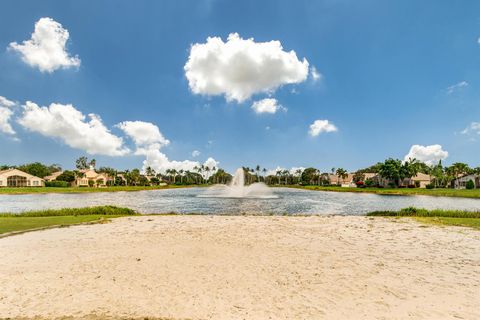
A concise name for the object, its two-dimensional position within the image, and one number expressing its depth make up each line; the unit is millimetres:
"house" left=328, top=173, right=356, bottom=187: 158625
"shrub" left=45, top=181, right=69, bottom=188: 114188
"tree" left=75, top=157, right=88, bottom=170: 168125
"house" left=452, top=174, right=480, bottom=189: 107312
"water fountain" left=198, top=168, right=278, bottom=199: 62281
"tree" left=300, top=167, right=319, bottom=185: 177925
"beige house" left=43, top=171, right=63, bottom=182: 141688
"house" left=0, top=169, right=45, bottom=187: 116062
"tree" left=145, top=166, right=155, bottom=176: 193125
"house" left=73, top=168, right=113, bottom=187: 131700
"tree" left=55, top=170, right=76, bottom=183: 124625
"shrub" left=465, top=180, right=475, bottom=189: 94688
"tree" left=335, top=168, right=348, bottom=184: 156988
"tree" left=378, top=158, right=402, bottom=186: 110094
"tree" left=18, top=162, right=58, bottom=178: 150000
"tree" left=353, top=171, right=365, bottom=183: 153988
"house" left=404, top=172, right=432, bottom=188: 121312
